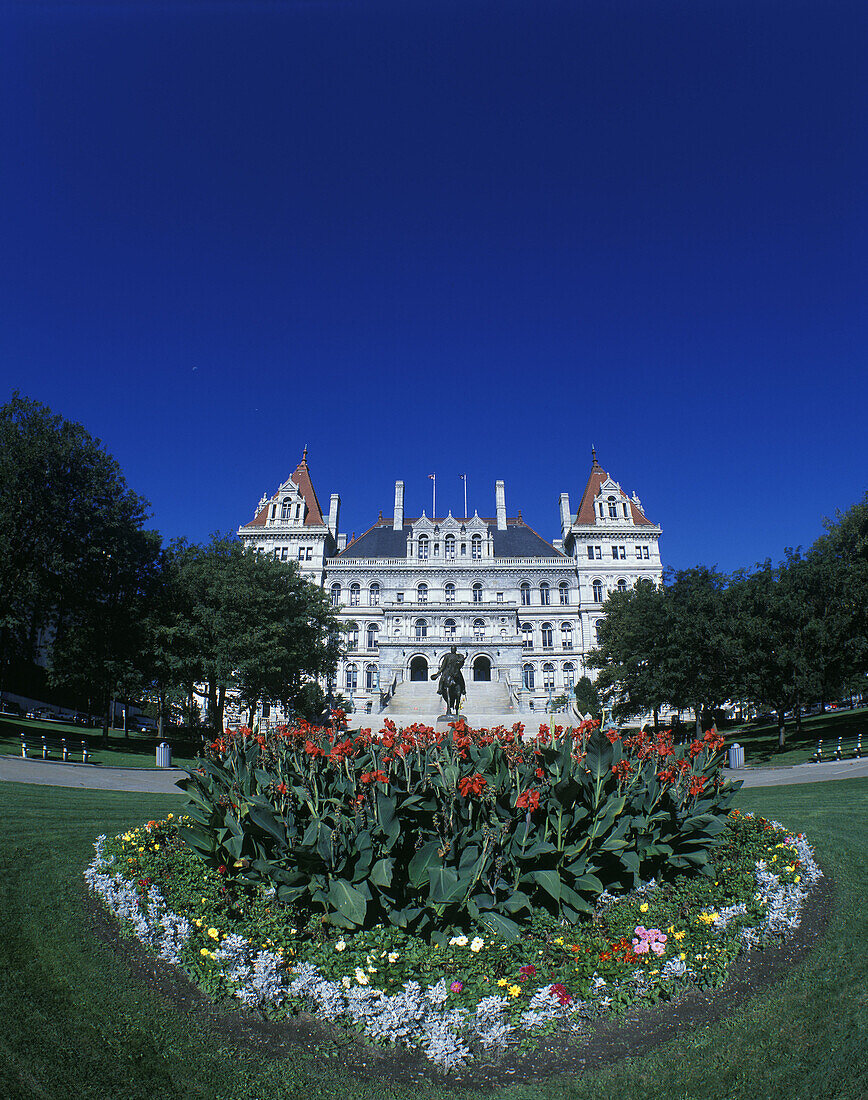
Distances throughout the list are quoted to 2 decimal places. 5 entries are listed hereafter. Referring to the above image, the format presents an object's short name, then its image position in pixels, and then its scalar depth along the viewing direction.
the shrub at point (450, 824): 6.54
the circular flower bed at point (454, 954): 5.60
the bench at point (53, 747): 24.69
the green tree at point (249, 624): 33.38
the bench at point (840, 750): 26.91
